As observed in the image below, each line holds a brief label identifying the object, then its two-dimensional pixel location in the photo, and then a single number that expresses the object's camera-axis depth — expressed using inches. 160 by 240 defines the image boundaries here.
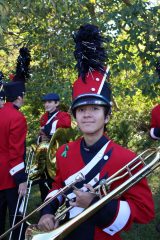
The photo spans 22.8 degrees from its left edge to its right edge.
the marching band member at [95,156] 76.6
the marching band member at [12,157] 139.3
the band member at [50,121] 201.8
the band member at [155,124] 165.9
